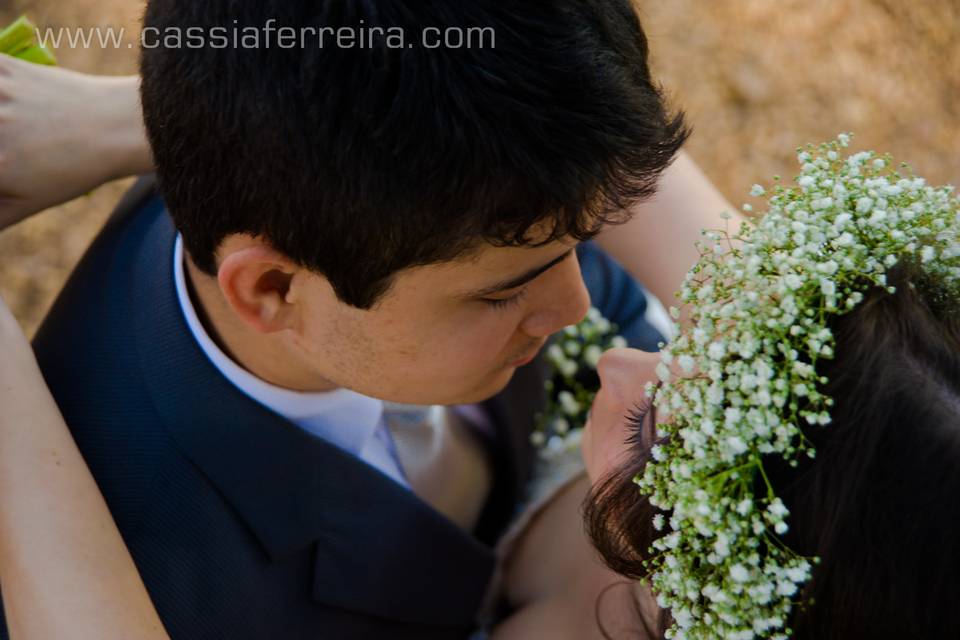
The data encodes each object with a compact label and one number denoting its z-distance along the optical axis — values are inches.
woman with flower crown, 31.7
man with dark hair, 32.8
